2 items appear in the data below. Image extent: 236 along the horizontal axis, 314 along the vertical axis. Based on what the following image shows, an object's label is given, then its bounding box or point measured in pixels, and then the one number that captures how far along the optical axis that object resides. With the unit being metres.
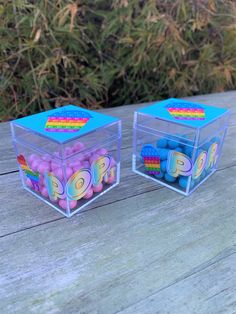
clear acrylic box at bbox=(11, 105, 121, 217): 0.16
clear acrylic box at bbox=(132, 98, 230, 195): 0.18
